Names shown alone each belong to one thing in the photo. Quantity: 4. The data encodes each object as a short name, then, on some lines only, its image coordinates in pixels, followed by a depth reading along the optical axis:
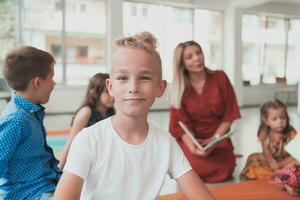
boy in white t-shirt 0.98
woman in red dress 2.87
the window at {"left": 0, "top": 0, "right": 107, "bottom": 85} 7.30
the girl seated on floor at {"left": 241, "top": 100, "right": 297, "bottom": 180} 2.59
